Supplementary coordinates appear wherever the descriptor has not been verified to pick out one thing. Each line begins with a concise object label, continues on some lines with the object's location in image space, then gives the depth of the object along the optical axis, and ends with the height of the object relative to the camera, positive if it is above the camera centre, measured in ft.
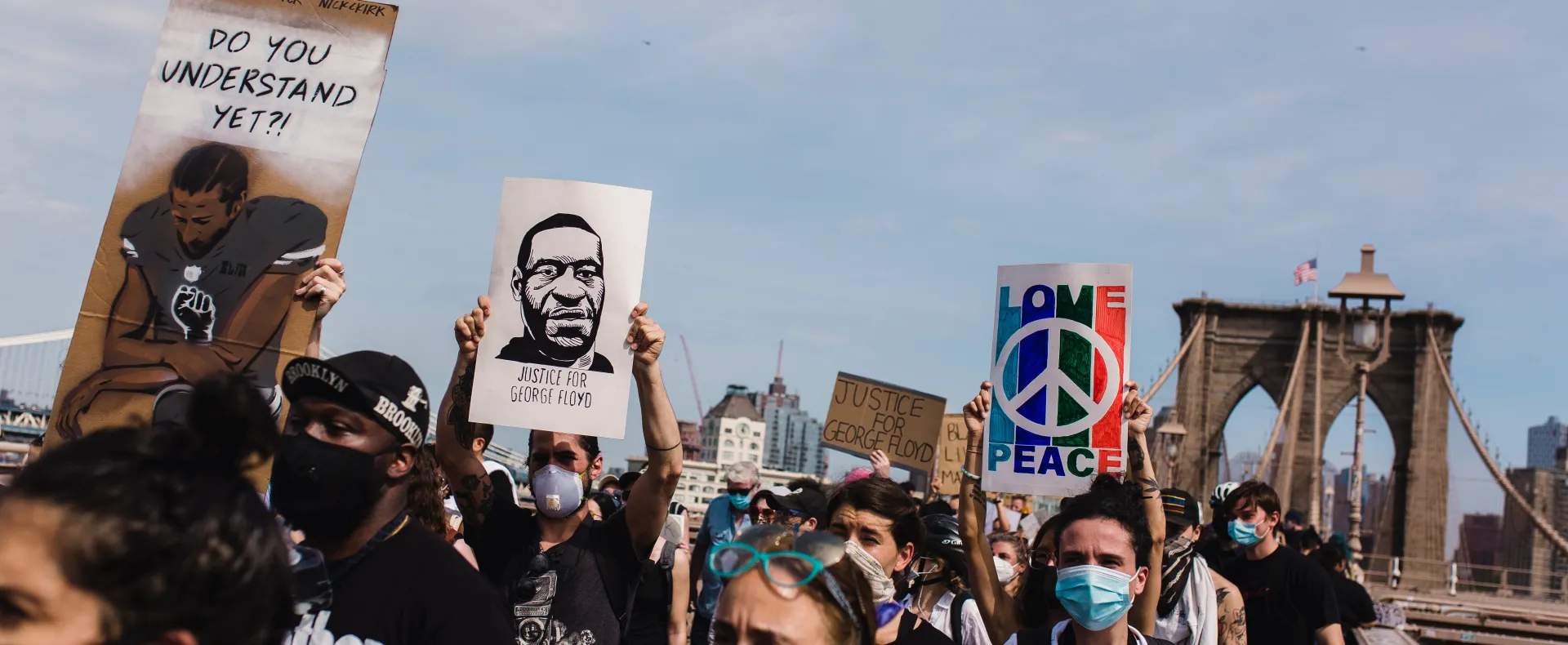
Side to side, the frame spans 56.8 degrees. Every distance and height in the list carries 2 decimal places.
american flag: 147.23 +32.39
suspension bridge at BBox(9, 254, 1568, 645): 174.91 +25.49
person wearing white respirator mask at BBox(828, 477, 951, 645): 15.67 +0.12
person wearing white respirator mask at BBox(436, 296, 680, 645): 13.73 -0.40
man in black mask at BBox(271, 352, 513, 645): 8.84 -0.33
